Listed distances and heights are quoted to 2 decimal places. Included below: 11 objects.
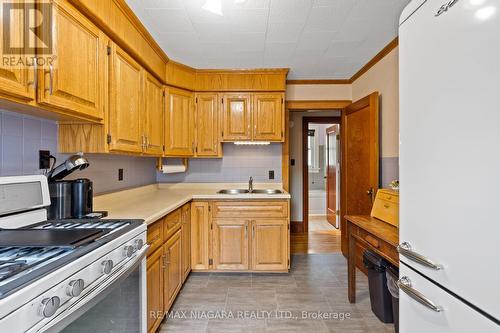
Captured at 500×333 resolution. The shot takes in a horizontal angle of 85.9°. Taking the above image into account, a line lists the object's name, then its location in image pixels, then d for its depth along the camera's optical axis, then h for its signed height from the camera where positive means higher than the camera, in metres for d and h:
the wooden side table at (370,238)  1.73 -0.52
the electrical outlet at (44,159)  1.62 +0.06
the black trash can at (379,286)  1.98 -0.90
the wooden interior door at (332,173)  5.41 -0.11
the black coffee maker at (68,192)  1.53 -0.14
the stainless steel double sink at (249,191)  3.45 -0.30
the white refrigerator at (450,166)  0.73 +0.00
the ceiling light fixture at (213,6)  1.91 +1.18
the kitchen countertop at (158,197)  1.91 -0.29
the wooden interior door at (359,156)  2.83 +0.13
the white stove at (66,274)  0.77 -0.37
